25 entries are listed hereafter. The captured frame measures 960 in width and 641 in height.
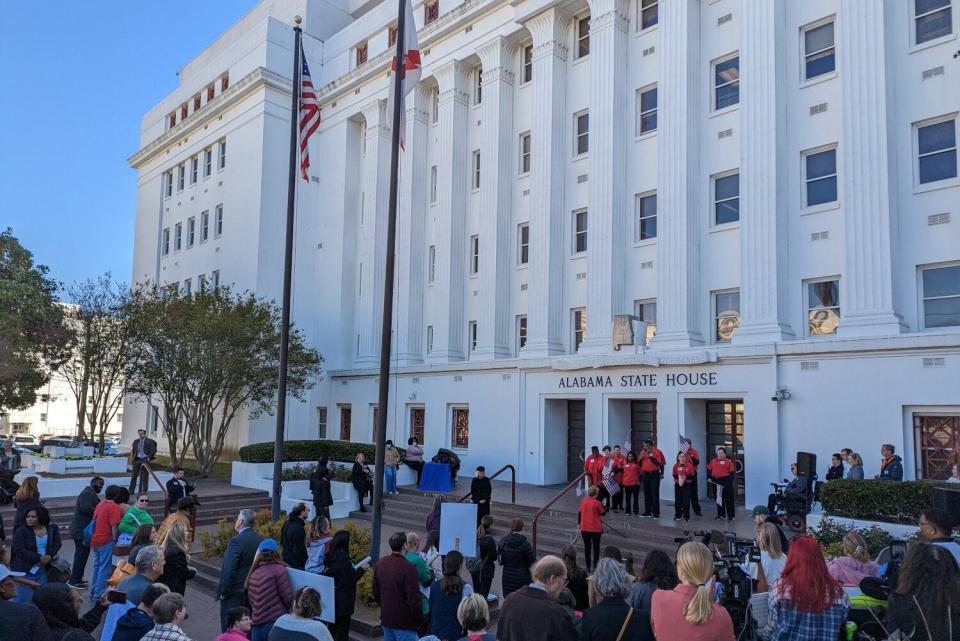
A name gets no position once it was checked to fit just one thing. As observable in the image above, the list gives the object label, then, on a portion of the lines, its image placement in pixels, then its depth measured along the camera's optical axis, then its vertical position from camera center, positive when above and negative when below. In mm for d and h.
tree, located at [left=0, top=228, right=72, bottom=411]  27234 +2842
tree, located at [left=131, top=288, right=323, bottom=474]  26812 +1621
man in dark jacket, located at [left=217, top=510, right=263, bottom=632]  8180 -1903
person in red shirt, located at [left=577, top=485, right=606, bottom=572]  13016 -2113
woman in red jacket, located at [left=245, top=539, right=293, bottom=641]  7176 -1922
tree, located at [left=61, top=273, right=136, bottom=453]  33031 +2374
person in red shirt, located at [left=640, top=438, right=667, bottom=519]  17078 -1725
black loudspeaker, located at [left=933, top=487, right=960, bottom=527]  8617 -1125
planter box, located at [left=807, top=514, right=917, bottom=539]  12508 -2130
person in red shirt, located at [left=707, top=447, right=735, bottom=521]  16625 -1689
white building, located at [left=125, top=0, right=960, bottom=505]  17766 +5798
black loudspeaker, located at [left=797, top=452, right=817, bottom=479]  16594 -1387
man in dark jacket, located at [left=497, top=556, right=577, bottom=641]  5074 -1514
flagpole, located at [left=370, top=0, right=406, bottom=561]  10906 +1300
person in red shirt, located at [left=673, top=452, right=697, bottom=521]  16812 -1884
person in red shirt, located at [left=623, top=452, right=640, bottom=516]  17547 -1944
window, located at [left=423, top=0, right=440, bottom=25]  31828 +17033
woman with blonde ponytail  4590 -1308
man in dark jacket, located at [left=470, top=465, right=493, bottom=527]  15383 -1915
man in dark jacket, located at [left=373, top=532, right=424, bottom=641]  7320 -1986
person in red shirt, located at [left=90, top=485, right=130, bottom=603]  10734 -1984
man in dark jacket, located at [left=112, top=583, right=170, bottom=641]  5531 -1710
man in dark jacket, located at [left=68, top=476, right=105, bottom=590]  11703 -1931
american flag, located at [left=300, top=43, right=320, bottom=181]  15227 +5934
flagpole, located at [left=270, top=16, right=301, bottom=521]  14805 +1597
